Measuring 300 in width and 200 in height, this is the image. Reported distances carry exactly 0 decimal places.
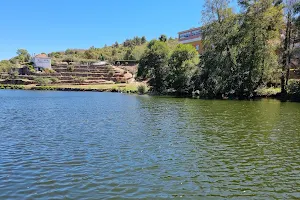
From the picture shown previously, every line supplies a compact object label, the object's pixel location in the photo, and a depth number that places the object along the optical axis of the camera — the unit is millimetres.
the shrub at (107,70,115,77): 122938
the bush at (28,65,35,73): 121062
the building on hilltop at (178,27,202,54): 97188
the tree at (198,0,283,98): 51000
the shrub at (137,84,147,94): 77875
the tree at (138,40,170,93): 72312
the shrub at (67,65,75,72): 125019
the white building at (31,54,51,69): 124000
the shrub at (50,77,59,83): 115175
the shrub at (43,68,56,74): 122006
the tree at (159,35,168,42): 153125
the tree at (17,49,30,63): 154875
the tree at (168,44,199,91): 62725
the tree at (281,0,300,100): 49431
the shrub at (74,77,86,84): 115000
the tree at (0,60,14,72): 127700
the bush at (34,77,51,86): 111938
